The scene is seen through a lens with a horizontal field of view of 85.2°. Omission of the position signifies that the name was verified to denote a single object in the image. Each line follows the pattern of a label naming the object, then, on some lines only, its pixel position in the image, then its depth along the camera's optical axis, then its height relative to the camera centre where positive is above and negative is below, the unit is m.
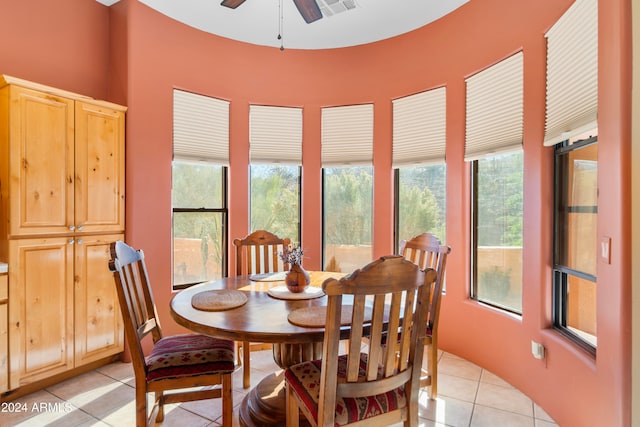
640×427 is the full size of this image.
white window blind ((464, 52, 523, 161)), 2.58 +0.83
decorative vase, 2.21 -0.43
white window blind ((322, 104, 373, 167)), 3.71 +0.84
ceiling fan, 2.28 +1.39
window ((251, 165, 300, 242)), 3.82 +0.15
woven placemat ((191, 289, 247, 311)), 1.86 -0.50
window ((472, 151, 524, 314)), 2.70 -0.14
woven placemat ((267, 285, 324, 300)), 2.09 -0.50
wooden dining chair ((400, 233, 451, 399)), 2.35 -0.60
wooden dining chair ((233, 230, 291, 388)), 3.03 -0.36
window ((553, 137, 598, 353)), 1.99 -0.17
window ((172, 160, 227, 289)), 3.41 -0.10
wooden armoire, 2.34 -0.09
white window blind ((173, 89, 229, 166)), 3.35 +0.85
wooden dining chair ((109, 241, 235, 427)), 1.71 -0.78
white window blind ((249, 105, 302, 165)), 3.75 +0.86
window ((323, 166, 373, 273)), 3.78 -0.04
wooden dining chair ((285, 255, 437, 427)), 1.33 -0.62
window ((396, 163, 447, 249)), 3.36 +0.12
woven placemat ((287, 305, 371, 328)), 1.61 -0.51
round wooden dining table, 1.54 -0.52
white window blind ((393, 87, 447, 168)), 3.27 +0.84
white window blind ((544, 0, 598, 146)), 1.82 +0.81
